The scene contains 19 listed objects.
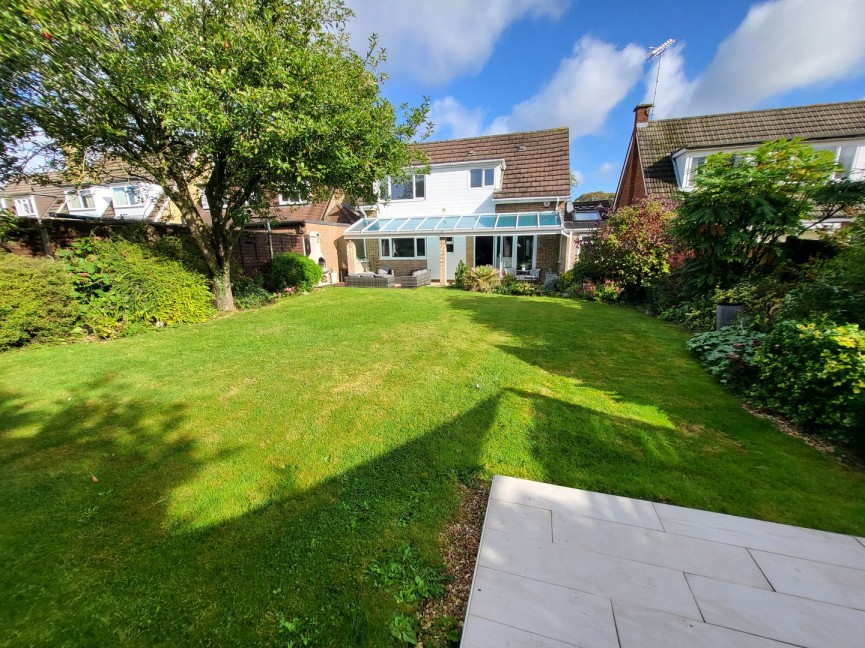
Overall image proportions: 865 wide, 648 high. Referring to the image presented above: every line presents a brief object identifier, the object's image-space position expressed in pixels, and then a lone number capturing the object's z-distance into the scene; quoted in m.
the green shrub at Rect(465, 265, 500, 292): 13.34
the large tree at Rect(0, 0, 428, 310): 5.61
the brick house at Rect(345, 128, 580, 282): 15.41
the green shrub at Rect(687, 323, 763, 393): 4.58
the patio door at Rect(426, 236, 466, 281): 16.81
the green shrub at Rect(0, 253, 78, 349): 6.13
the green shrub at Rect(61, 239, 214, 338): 7.14
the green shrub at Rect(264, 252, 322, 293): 12.69
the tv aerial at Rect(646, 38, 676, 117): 16.89
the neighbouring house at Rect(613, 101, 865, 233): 13.46
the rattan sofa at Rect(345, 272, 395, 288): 14.69
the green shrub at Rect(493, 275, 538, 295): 12.62
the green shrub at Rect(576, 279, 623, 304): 10.82
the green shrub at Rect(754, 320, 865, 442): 3.17
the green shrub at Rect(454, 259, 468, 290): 14.01
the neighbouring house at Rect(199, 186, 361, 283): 12.79
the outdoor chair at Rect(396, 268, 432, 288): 14.52
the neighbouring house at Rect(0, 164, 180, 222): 19.06
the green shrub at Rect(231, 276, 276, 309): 10.46
